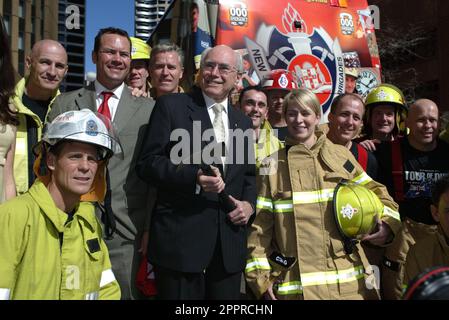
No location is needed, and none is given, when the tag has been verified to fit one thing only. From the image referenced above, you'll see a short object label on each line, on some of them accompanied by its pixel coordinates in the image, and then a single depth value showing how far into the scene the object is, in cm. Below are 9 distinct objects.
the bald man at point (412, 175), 321
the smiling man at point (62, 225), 202
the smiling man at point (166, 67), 403
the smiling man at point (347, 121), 365
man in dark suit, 264
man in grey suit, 291
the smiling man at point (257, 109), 399
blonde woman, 277
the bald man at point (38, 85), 322
